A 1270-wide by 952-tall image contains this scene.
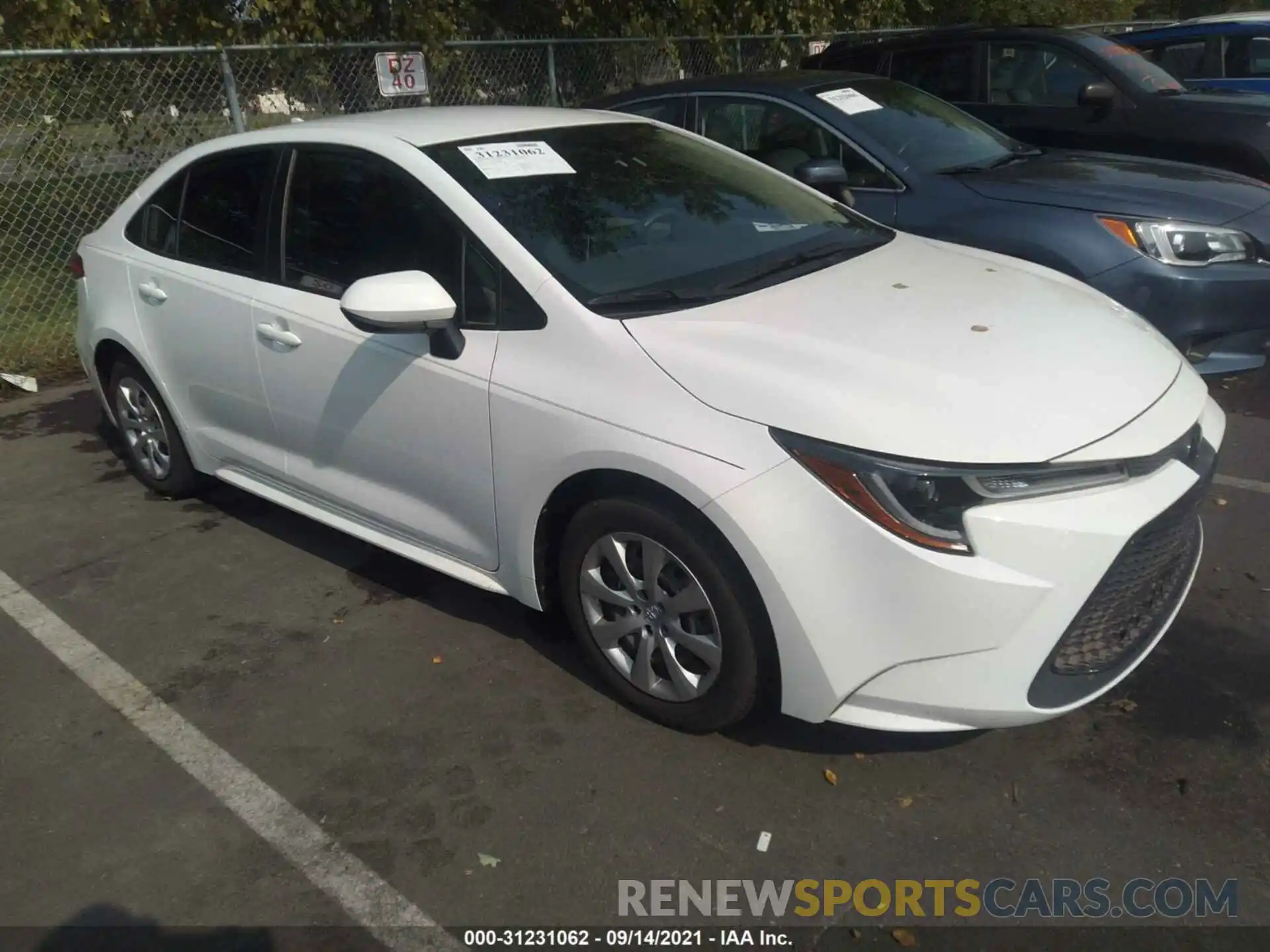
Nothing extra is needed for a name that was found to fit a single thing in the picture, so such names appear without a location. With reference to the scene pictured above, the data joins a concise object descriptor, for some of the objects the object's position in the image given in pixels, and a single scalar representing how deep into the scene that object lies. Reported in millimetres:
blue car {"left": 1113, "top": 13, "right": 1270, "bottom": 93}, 8969
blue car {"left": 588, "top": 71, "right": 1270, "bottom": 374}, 4906
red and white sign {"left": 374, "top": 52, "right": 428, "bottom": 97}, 8188
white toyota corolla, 2557
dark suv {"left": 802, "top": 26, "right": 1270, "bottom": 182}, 6996
